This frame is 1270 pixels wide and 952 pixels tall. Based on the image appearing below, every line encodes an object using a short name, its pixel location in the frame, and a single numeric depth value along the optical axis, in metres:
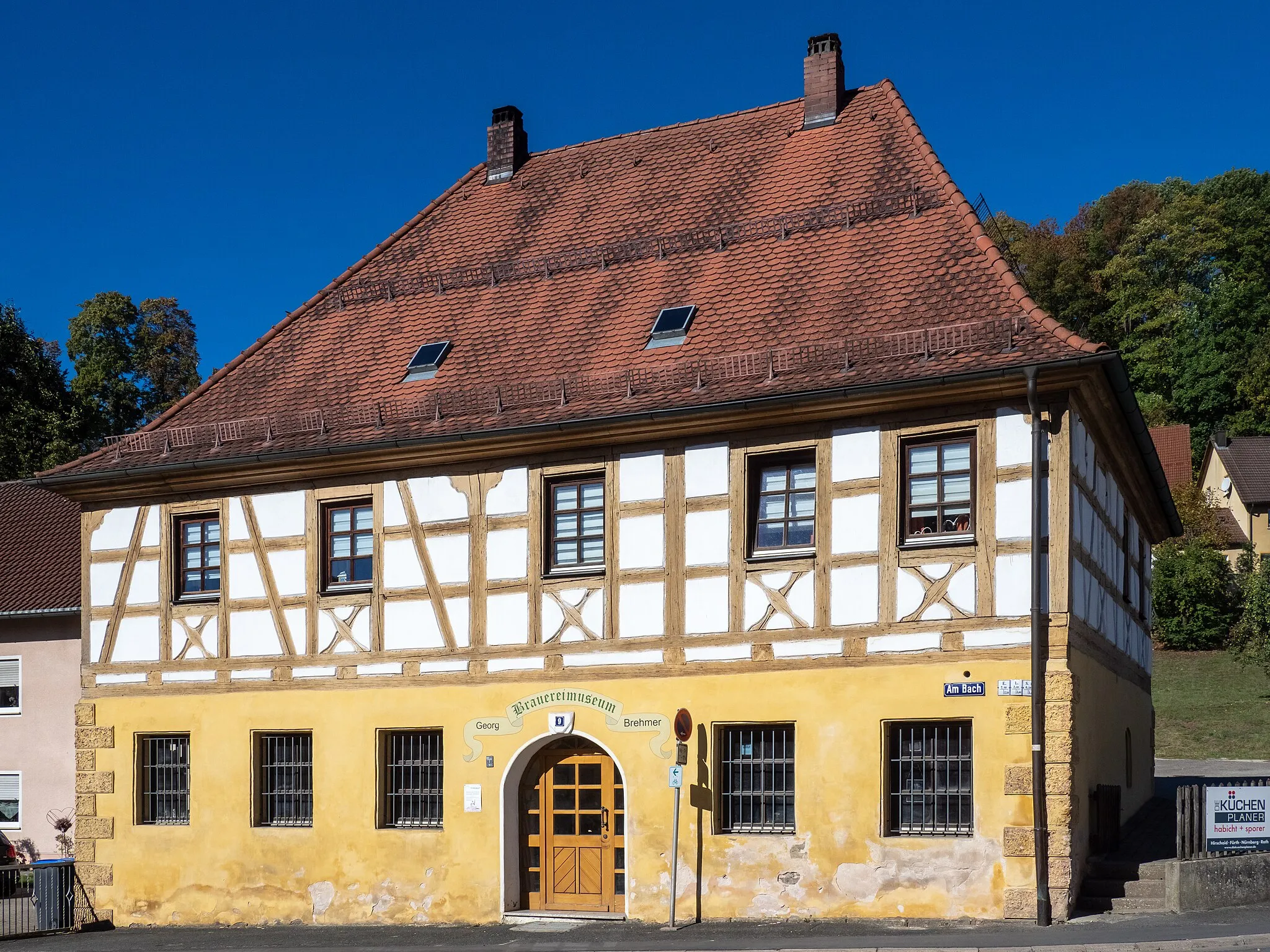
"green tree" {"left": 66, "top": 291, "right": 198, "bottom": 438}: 60.16
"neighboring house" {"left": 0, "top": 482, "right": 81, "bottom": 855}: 27.23
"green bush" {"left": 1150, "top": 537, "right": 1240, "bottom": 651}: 52.31
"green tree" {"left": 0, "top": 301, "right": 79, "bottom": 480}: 46.28
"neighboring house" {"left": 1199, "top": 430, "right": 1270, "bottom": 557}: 64.69
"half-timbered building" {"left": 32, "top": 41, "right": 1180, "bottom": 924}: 17.12
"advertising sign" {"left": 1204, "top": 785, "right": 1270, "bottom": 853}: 17.48
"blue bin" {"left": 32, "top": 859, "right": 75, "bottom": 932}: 21.38
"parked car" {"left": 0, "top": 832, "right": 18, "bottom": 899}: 24.51
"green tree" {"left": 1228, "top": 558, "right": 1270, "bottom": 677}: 42.62
